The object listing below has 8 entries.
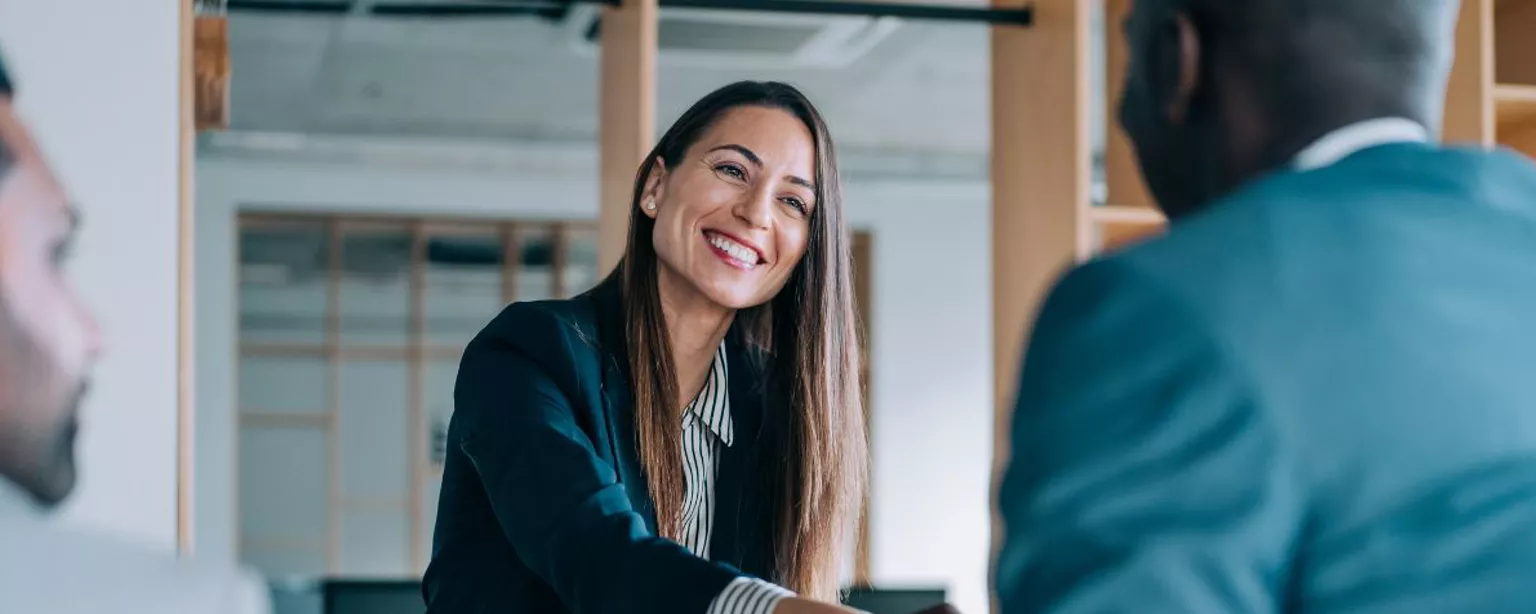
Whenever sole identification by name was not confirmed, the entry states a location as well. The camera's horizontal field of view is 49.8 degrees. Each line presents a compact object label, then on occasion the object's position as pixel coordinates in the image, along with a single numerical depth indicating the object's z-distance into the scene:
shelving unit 3.50
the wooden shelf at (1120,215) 3.51
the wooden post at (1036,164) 3.52
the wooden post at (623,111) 3.34
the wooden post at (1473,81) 3.50
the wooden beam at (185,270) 2.89
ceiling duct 5.86
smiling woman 1.43
